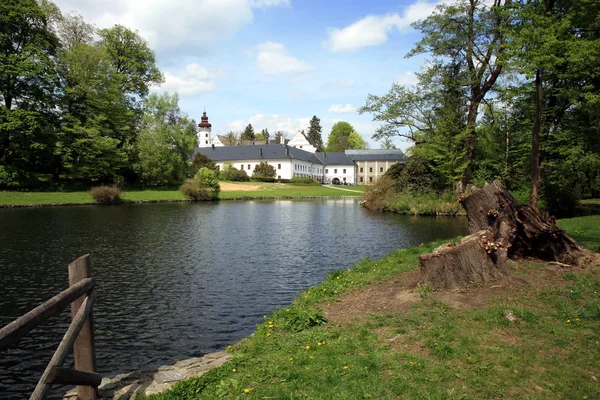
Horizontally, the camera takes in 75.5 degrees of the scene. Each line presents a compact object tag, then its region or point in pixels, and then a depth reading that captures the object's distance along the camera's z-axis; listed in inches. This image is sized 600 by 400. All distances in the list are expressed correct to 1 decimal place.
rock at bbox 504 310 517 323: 244.8
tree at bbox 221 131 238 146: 5615.2
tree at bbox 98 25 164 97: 2066.9
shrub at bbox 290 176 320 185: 3103.8
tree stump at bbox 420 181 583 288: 308.8
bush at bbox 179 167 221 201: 1963.6
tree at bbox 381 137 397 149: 1393.9
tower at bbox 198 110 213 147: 4667.8
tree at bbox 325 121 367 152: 4936.0
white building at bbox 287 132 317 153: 4611.5
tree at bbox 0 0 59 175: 1558.8
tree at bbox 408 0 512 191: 1107.9
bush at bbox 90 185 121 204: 1662.2
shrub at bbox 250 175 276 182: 3107.8
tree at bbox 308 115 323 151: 5211.6
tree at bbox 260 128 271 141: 6112.2
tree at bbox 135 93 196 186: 2020.2
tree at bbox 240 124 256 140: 5486.7
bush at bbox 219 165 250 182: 2950.3
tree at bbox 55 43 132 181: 1775.3
